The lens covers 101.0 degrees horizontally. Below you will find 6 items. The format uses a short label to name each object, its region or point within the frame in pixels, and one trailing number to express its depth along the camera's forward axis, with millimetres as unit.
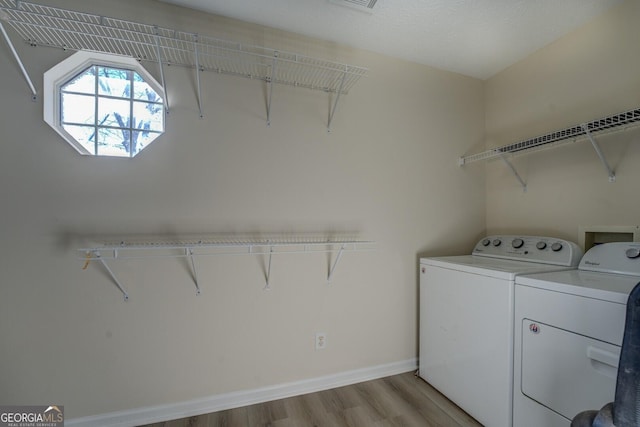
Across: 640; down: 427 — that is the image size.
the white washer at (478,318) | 1415
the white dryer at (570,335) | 1048
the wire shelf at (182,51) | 1336
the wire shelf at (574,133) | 1327
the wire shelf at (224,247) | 1471
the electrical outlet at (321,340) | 1842
